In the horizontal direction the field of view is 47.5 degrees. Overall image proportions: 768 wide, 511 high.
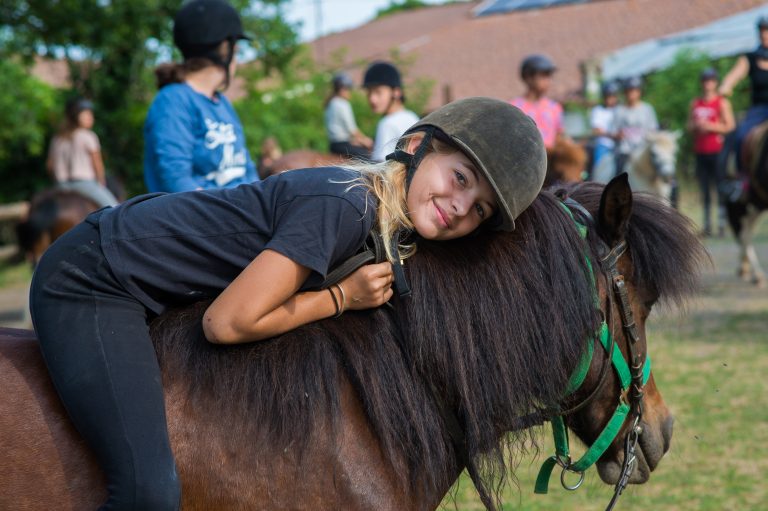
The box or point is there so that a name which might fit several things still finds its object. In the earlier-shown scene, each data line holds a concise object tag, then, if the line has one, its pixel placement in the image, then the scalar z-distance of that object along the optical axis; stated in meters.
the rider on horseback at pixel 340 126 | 9.27
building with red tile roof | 35.09
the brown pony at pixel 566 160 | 8.57
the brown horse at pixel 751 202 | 8.90
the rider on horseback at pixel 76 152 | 9.55
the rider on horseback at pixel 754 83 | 9.12
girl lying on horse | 2.06
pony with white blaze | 11.34
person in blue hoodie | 4.14
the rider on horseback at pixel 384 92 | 7.20
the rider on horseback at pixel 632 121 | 12.23
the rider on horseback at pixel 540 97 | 8.32
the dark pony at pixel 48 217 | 8.52
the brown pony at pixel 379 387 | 2.11
